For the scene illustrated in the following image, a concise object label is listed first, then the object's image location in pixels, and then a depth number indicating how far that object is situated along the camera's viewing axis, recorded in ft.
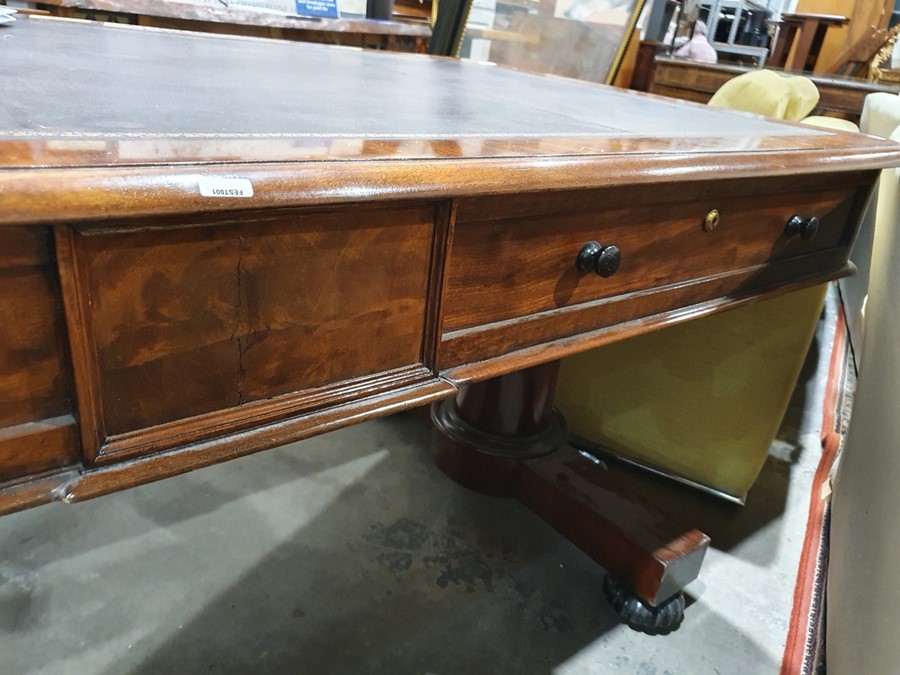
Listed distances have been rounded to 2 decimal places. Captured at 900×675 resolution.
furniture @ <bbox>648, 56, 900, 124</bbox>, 7.97
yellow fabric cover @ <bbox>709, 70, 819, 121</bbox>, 3.88
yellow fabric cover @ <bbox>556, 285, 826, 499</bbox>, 3.80
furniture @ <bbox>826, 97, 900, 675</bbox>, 2.60
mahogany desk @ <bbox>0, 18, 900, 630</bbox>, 1.21
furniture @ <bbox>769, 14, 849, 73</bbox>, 13.53
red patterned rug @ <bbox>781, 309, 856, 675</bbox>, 3.24
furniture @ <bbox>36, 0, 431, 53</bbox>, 4.58
